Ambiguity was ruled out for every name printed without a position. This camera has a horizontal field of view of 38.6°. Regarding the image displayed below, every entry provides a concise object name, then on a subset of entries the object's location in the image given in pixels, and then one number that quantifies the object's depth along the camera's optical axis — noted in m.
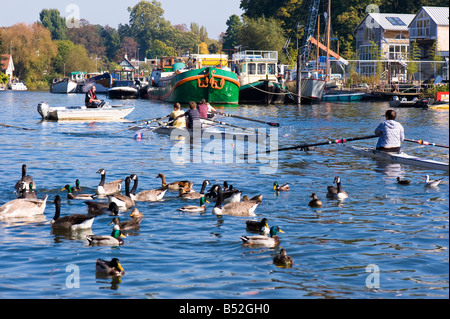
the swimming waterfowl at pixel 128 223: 12.75
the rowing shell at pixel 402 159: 19.19
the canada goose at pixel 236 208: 14.59
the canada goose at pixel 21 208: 13.91
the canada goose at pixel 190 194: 15.98
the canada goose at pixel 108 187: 16.39
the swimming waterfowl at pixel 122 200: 14.80
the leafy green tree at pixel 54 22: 187.12
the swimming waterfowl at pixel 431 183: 16.95
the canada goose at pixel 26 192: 15.06
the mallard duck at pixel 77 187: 16.93
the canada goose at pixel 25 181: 16.39
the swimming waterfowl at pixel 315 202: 15.12
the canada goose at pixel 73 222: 12.96
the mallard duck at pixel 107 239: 11.96
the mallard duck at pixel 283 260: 10.72
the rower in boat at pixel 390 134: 19.61
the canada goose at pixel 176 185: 16.77
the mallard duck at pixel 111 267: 10.20
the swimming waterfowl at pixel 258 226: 12.56
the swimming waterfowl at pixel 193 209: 14.64
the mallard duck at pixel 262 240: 11.80
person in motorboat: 38.62
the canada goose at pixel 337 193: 15.91
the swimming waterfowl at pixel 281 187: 17.08
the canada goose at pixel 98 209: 14.50
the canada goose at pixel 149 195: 15.79
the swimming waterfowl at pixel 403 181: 17.43
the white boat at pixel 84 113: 38.06
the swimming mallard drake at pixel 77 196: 15.95
